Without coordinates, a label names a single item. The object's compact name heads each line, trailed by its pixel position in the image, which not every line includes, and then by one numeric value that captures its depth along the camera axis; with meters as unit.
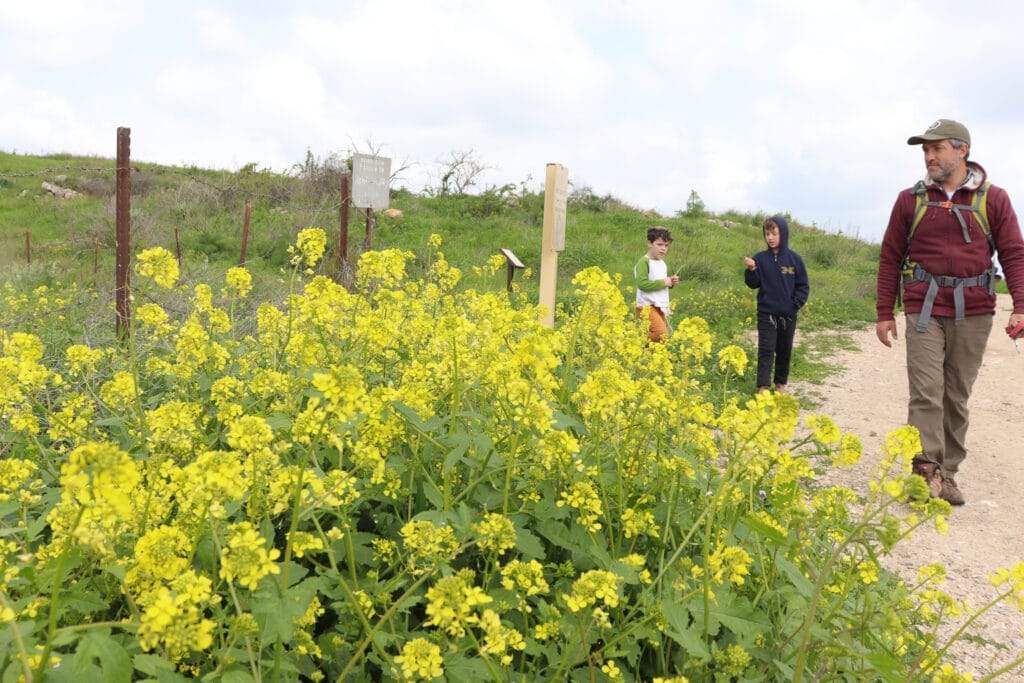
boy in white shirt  6.83
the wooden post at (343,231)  8.41
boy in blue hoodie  6.96
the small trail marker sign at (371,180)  8.82
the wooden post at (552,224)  6.33
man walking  4.54
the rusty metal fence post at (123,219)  5.61
